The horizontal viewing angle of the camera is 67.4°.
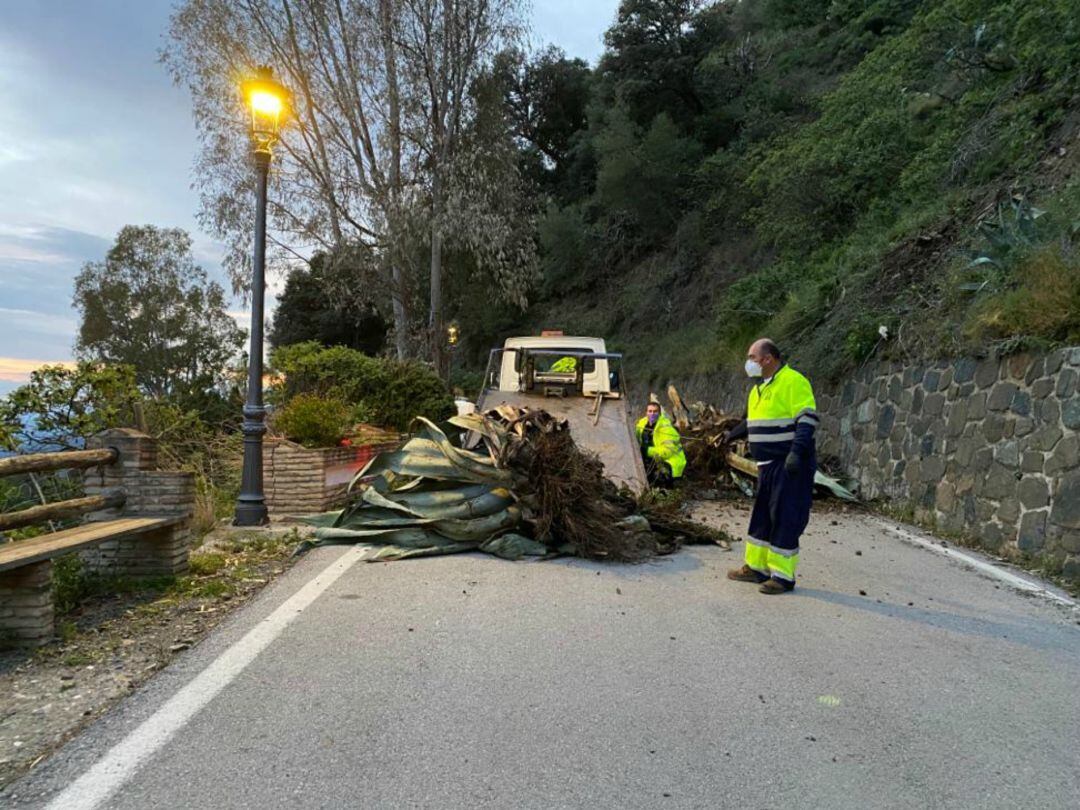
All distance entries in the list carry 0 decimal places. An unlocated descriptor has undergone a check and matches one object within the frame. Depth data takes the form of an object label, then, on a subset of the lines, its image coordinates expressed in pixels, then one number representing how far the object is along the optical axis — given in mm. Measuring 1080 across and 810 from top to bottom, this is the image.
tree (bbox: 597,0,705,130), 32688
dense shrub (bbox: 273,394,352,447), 10156
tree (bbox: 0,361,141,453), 7520
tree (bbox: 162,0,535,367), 20141
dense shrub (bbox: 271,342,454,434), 14414
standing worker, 6246
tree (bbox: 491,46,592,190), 41188
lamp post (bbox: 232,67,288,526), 8852
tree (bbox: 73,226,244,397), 43312
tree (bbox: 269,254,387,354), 47625
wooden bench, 5551
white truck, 10305
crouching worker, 11211
